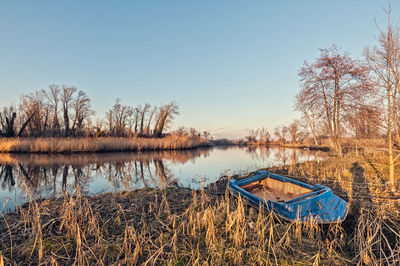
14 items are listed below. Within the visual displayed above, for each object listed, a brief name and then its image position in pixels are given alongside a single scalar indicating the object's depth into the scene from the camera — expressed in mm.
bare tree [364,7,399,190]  6328
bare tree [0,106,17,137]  27406
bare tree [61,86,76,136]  41122
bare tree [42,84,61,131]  38219
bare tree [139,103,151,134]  48884
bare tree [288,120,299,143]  48956
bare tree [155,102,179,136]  43562
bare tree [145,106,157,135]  47156
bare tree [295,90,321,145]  13703
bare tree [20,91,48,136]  32562
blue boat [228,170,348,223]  3959
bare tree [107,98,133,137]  50991
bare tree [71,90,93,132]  41825
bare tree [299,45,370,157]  12250
